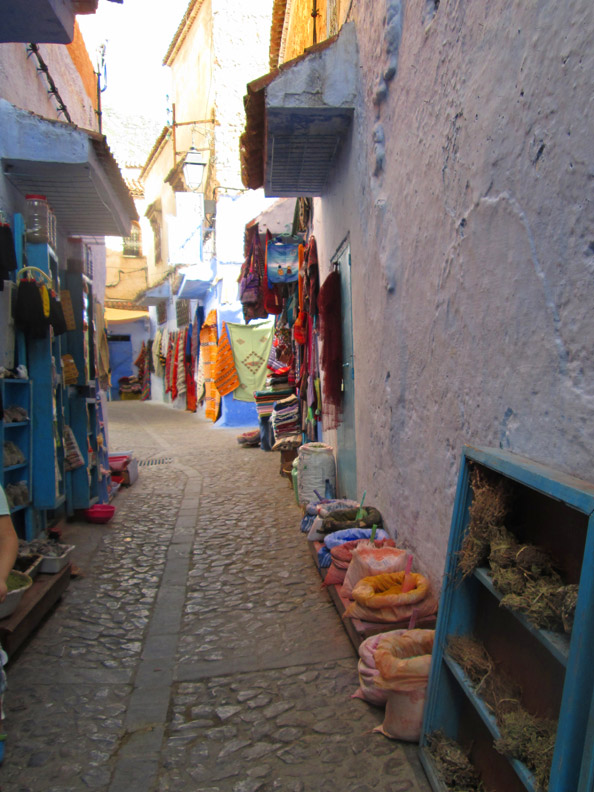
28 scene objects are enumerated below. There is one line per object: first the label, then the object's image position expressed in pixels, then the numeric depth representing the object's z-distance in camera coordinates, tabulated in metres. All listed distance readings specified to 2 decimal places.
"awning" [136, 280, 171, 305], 21.98
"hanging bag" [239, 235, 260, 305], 9.76
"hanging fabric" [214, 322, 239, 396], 14.65
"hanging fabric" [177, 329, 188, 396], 20.05
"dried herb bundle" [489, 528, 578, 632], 1.63
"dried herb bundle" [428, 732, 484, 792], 2.17
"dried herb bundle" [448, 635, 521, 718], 2.00
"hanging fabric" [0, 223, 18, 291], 4.30
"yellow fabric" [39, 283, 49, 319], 5.04
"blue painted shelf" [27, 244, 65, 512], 5.09
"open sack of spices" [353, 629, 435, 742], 2.52
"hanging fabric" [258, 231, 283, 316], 9.73
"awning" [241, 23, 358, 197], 4.75
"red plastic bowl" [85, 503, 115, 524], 6.41
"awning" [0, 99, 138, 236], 4.97
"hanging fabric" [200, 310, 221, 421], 16.28
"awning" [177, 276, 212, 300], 16.27
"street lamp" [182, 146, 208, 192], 14.39
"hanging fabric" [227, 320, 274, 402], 14.30
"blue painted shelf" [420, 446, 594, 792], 1.44
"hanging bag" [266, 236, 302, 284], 9.00
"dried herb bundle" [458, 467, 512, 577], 2.07
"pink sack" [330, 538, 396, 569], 4.05
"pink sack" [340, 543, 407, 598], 3.50
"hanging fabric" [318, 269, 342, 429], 6.05
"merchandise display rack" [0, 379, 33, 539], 4.88
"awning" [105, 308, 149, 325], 25.50
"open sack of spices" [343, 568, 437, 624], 3.11
